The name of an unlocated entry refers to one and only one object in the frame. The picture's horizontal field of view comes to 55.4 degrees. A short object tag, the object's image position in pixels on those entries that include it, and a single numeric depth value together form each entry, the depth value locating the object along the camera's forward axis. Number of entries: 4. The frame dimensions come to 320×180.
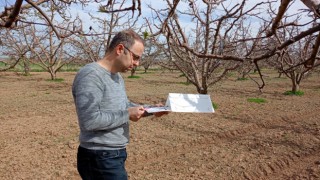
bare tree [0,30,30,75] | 14.95
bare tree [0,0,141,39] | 1.43
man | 1.57
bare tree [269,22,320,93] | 11.53
